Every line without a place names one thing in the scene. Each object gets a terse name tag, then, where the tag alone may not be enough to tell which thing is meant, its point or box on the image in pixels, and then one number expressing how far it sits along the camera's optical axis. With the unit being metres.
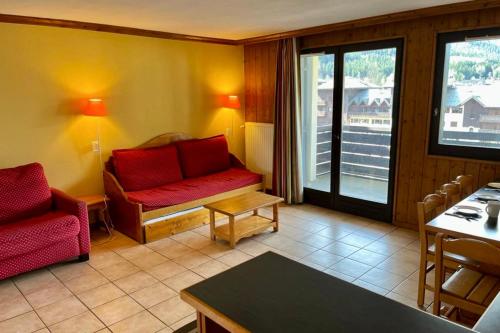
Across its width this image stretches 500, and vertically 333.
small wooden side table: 3.99
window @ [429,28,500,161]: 3.55
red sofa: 3.98
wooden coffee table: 3.79
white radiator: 5.43
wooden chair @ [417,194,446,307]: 2.49
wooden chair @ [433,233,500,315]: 1.91
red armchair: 3.07
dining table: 2.19
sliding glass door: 4.30
